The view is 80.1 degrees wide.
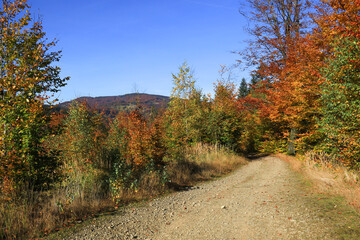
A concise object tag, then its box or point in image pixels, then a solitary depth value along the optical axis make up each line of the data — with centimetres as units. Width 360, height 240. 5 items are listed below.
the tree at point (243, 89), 5312
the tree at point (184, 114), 1513
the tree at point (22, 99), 508
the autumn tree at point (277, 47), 1680
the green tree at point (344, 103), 736
